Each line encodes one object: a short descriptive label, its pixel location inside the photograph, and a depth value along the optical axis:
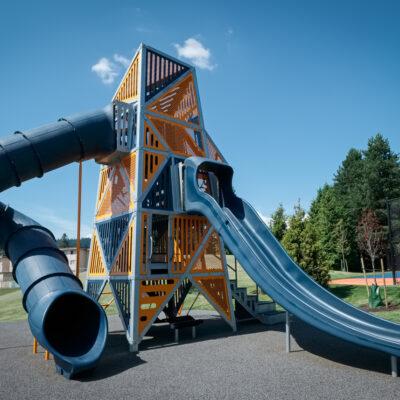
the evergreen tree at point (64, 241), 110.84
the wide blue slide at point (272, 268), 7.20
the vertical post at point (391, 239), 18.90
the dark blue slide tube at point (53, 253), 7.50
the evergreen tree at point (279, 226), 31.97
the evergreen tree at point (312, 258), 20.61
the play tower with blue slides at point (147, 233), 7.98
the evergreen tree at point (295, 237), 20.81
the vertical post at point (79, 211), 10.73
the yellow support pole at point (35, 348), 9.79
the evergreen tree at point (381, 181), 45.09
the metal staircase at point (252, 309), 13.28
